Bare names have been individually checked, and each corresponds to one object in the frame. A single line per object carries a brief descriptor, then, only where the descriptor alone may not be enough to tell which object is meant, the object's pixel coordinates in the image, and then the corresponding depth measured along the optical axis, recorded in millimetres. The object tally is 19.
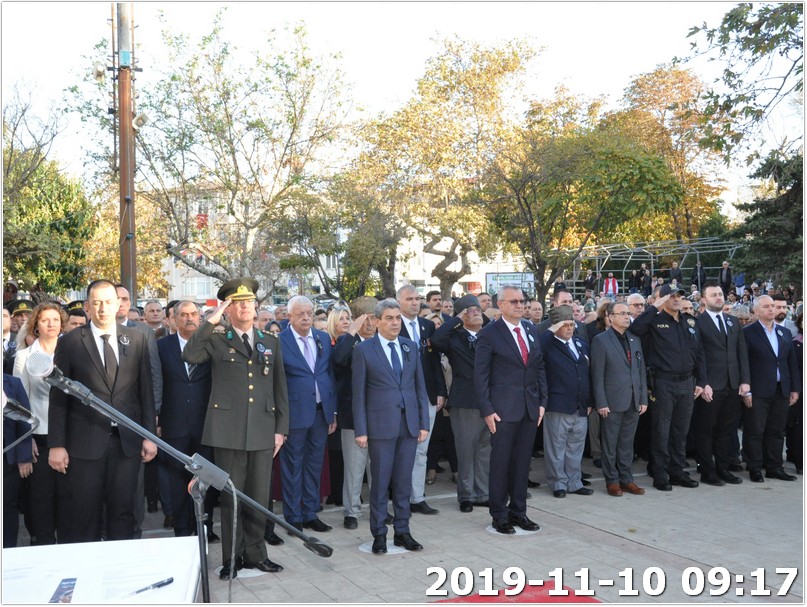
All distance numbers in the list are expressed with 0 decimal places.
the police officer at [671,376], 8414
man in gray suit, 8211
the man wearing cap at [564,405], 8164
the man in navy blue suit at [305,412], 6809
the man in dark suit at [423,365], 7477
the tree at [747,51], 10594
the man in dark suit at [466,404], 7836
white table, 2902
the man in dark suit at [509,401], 6816
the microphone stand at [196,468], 3059
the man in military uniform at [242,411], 5598
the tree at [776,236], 18875
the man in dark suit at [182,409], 6570
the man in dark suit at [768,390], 8922
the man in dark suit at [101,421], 5469
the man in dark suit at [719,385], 8734
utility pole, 12140
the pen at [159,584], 2932
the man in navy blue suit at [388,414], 6277
